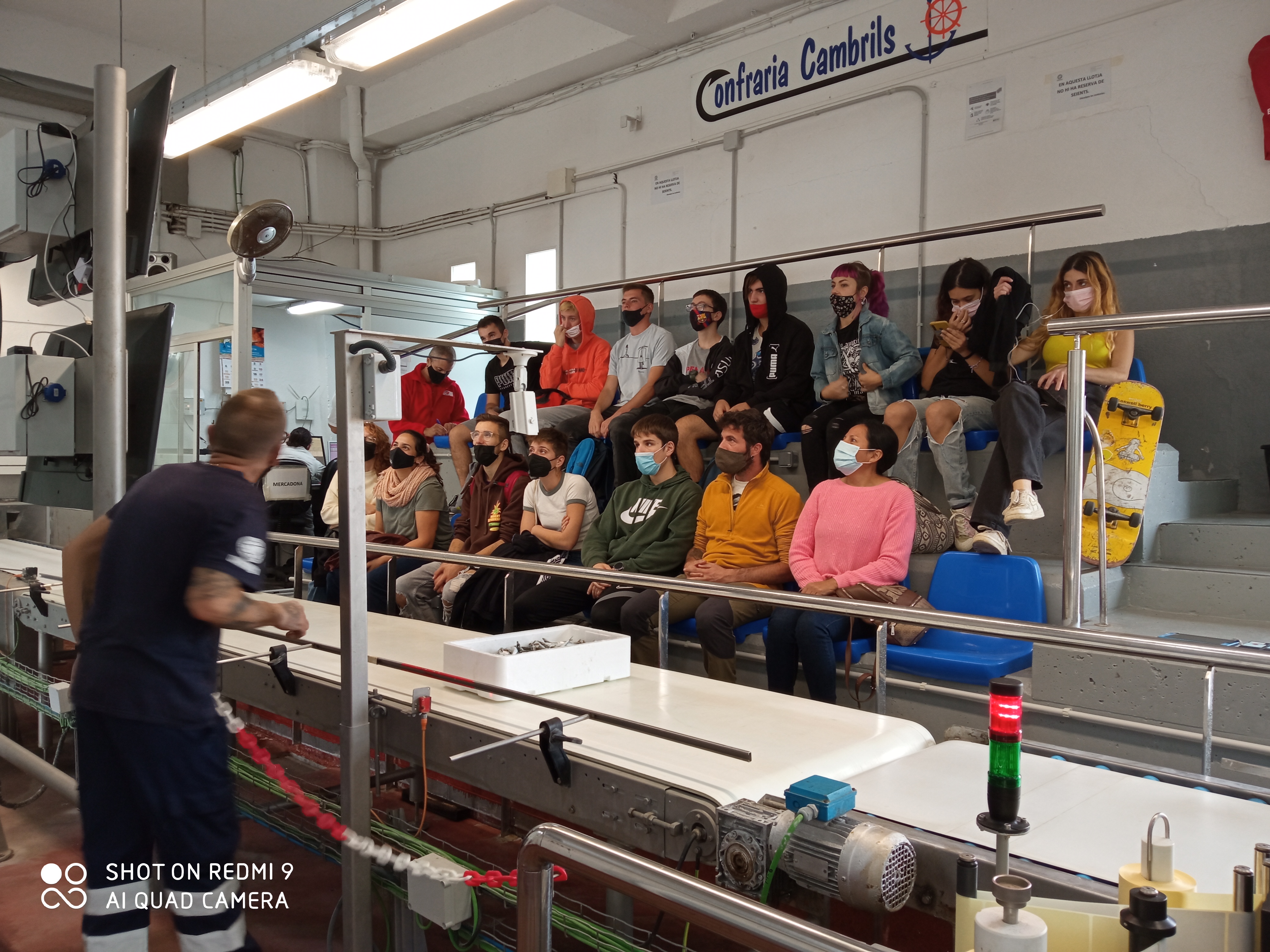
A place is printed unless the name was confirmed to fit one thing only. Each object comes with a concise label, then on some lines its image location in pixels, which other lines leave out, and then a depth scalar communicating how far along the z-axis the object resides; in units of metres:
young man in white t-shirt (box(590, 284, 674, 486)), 5.43
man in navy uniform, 1.80
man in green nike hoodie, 4.05
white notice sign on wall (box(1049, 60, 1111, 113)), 4.72
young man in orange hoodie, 5.77
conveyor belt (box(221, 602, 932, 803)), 1.63
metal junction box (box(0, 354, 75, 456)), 2.58
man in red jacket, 6.55
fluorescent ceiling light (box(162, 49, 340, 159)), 4.59
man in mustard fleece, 3.68
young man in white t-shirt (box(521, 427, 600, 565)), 4.48
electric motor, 1.29
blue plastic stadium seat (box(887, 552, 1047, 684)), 2.96
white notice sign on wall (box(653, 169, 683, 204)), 6.77
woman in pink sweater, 3.17
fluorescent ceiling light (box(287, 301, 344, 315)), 8.38
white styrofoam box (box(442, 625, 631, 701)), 2.08
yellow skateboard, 3.36
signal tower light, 1.10
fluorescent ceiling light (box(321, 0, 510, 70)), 3.82
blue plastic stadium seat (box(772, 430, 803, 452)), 4.71
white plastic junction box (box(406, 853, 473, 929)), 1.69
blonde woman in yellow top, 3.40
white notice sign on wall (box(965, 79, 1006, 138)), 5.10
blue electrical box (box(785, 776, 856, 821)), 1.38
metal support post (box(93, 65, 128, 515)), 2.27
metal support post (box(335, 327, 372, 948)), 1.85
